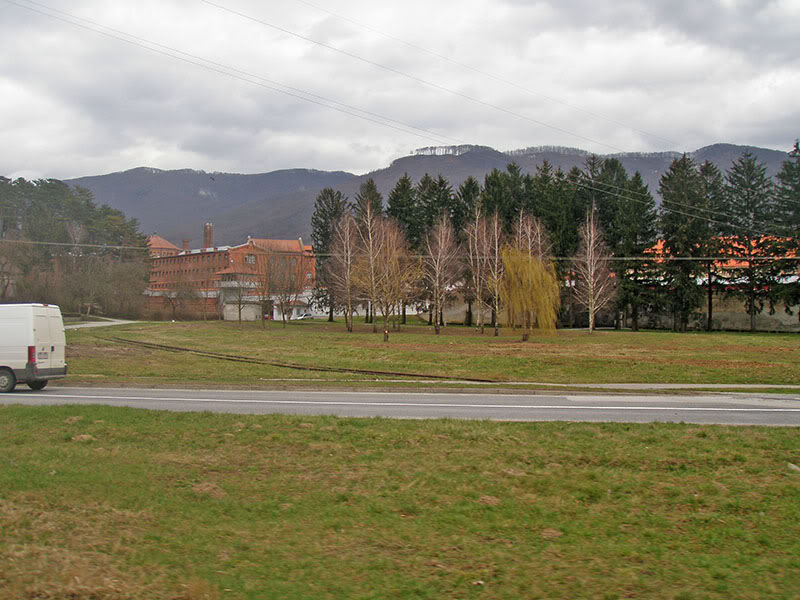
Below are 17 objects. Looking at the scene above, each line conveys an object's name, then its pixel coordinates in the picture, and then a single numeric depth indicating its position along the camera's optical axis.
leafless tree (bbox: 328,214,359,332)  67.19
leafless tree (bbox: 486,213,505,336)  63.21
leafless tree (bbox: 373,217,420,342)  61.75
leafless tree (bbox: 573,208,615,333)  66.81
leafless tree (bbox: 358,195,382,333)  62.12
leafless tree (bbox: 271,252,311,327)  76.06
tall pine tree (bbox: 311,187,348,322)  89.15
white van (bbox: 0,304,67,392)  19.83
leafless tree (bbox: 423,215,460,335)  67.31
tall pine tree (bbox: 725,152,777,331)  70.69
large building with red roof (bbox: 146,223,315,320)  81.19
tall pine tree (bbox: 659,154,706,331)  70.81
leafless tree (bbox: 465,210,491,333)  65.88
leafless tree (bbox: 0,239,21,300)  68.31
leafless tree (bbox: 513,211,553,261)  58.59
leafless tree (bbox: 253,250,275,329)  74.81
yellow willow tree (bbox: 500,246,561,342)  50.91
